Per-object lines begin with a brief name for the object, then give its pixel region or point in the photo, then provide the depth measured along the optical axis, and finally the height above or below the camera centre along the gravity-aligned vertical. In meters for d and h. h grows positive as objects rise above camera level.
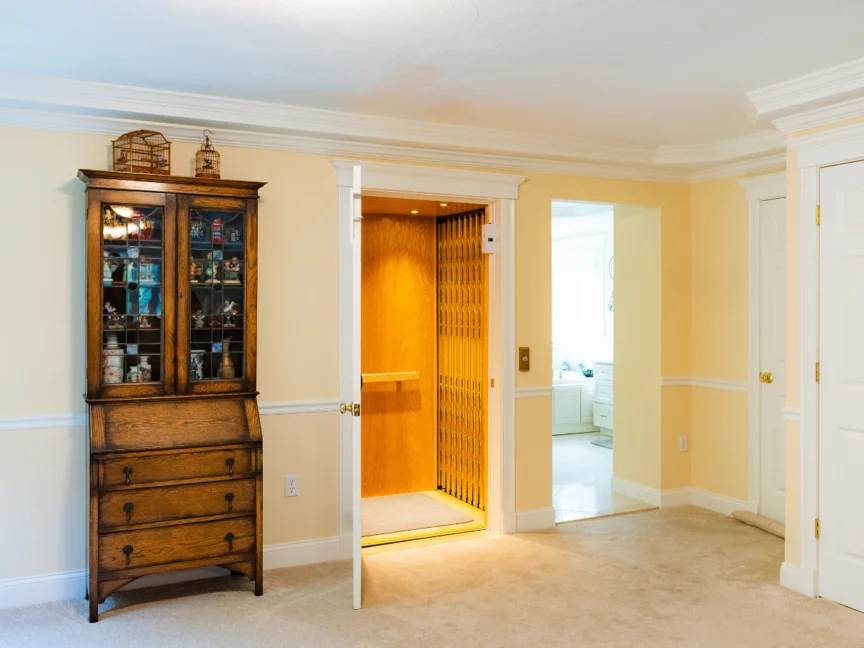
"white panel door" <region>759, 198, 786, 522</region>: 4.82 -0.18
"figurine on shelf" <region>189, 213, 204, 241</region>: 3.64 +0.48
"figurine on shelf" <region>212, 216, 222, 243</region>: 3.69 +0.48
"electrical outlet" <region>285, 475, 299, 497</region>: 4.12 -0.88
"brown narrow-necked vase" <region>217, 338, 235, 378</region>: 3.73 -0.19
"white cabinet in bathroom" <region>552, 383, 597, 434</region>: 8.23 -0.91
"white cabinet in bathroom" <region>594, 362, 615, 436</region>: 8.03 -0.78
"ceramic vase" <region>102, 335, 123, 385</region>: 3.50 -0.17
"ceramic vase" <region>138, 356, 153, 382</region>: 3.57 -0.21
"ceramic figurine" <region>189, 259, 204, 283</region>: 3.65 +0.27
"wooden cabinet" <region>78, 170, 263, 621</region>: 3.39 -0.25
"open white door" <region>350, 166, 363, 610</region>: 3.36 -0.32
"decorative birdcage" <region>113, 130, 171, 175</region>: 3.60 +0.84
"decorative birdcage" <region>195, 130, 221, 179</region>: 3.77 +0.83
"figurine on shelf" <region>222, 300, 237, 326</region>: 3.73 +0.07
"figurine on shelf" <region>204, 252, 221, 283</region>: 3.69 +0.27
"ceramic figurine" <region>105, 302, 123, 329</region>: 3.51 +0.04
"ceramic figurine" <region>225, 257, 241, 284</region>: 3.72 +0.28
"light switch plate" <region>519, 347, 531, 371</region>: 4.76 -0.20
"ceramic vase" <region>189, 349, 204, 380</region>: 3.66 -0.19
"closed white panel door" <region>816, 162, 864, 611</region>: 3.48 -0.28
